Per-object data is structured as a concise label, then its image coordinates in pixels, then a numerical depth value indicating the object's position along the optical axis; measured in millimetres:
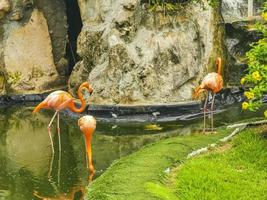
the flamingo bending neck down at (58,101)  21845
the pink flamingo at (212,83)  21125
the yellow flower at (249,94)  14281
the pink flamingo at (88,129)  17391
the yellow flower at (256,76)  14562
